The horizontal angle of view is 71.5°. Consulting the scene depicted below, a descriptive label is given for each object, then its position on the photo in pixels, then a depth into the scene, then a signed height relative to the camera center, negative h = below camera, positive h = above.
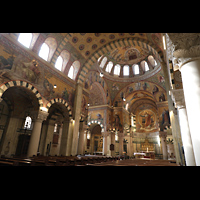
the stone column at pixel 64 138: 11.81 +1.02
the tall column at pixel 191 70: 2.73 +1.79
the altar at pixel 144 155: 19.09 -0.19
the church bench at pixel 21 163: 4.74 -0.48
